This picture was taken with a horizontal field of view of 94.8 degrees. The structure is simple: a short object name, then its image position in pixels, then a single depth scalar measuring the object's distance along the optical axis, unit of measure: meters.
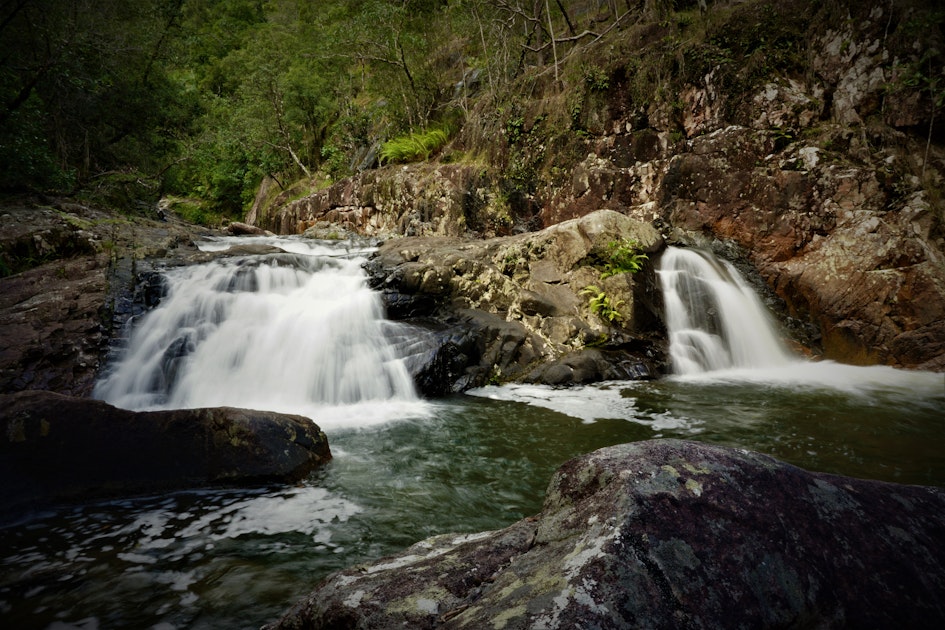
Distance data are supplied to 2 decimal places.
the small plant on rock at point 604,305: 8.23
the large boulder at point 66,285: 6.17
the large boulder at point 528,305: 7.60
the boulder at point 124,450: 3.45
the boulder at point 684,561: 1.21
